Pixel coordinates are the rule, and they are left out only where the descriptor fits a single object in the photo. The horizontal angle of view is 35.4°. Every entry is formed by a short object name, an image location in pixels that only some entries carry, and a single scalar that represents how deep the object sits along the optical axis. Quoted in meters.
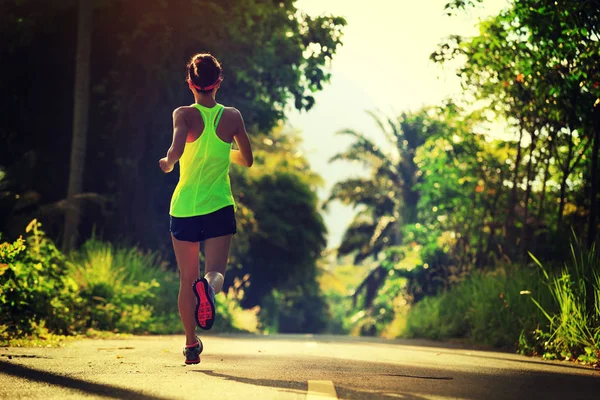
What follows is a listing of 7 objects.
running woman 7.27
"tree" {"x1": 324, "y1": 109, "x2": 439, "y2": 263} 45.03
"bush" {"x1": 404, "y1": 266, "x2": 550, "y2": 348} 13.42
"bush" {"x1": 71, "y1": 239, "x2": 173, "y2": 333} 15.04
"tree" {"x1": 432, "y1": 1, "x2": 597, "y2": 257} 13.40
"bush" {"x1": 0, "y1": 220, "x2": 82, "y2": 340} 11.36
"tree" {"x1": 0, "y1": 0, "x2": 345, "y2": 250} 20.83
